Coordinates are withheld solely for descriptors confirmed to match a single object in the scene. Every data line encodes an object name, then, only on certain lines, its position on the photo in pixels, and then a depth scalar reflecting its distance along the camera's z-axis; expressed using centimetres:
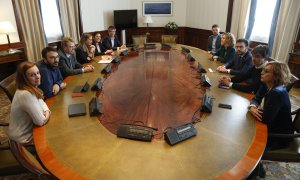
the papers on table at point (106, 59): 350
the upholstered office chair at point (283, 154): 165
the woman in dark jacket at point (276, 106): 161
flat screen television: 657
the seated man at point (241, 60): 282
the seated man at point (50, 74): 214
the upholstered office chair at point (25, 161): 103
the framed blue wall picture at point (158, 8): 706
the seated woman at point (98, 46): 429
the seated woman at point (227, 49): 353
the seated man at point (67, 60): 288
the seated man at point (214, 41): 484
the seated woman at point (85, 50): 362
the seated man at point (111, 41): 478
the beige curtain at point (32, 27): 427
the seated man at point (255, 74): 223
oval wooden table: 116
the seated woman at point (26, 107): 155
